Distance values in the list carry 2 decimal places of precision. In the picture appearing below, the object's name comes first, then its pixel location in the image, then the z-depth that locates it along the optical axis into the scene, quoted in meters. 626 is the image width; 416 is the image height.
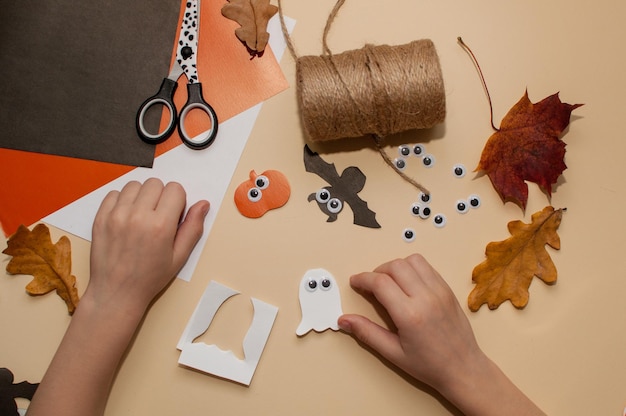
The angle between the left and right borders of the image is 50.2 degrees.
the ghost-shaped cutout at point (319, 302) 0.45
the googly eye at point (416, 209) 0.46
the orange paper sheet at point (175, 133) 0.45
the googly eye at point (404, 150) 0.46
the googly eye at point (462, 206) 0.46
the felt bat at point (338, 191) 0.46
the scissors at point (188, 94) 0.45
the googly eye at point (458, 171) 0.46
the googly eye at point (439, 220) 0.46
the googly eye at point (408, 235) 0.46
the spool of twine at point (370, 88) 0.42
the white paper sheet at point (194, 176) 0.45
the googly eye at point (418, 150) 0.46
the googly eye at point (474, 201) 0.46
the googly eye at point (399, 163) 0.46
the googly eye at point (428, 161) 0.46
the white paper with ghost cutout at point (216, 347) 0.44
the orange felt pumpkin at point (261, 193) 0.45
